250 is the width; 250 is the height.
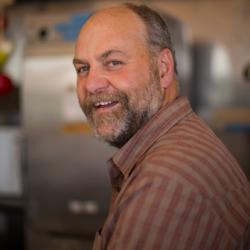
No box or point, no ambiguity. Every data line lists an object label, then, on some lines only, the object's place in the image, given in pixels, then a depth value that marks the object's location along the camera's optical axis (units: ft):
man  2.22
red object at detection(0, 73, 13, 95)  7.83
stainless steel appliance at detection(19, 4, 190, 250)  6.14
